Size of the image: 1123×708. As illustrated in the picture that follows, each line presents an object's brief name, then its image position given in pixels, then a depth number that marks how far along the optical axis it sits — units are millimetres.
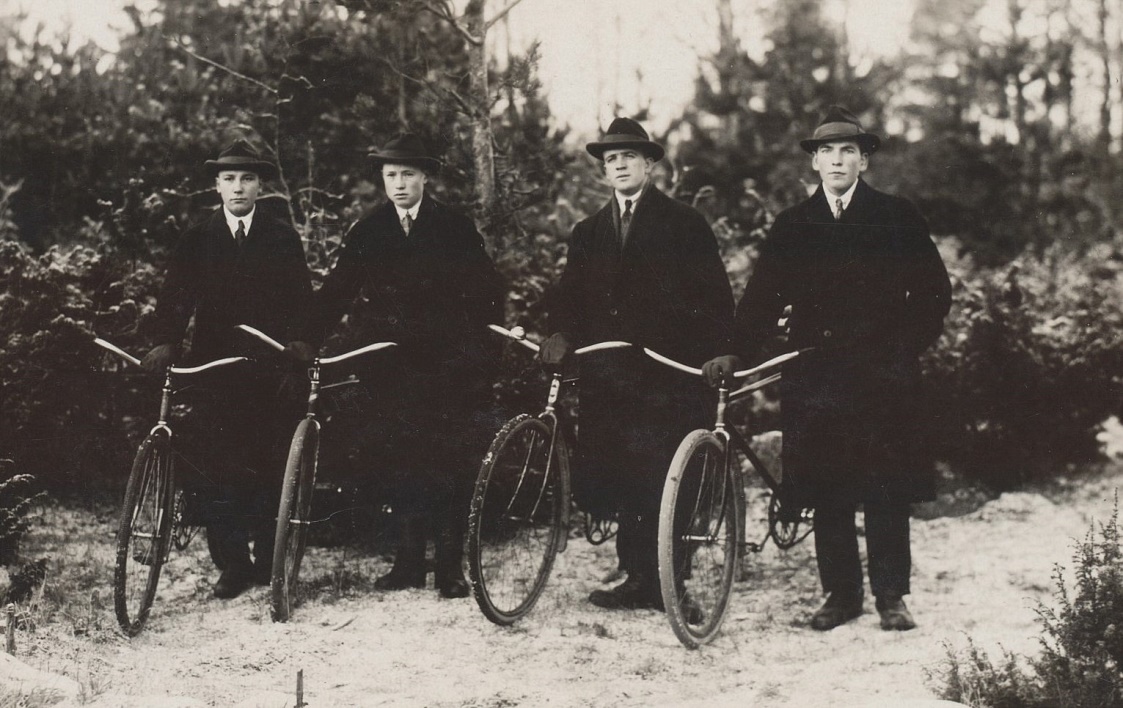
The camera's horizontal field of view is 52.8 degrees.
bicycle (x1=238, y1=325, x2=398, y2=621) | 5395
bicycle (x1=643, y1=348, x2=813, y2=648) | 5164
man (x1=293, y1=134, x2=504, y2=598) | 5922
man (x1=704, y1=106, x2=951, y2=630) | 5676
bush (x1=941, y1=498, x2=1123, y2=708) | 4430
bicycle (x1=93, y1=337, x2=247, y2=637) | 5156
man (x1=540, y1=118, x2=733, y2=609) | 5777
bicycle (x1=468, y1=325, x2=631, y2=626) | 5262
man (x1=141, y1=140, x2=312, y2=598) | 5883
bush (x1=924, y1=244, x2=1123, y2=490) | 8516
